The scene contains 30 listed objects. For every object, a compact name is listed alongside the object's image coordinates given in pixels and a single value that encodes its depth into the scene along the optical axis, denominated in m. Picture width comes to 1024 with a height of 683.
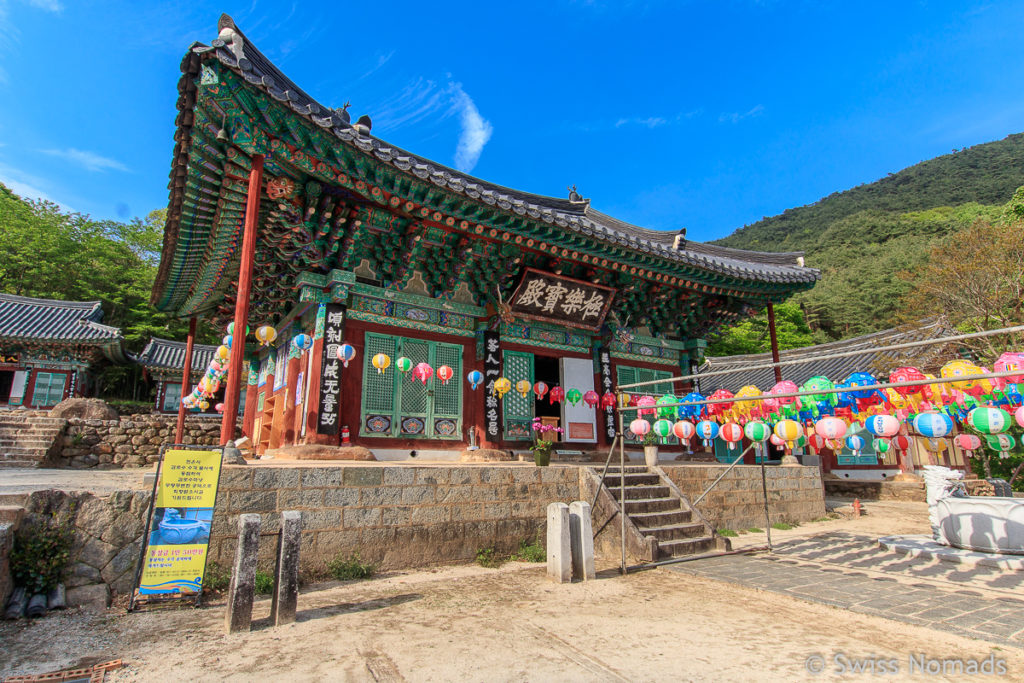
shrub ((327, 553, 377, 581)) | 6.12
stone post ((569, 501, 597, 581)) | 6.33
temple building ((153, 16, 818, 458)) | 7.18
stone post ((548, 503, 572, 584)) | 6.18
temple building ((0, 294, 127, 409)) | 20.70
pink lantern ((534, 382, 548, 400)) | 11.25
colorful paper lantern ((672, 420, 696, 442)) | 8.12
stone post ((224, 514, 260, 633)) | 4.30
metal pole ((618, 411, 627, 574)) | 6.71
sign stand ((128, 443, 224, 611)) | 4.70
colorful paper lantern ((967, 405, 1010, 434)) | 5.16
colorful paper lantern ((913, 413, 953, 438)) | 5.56
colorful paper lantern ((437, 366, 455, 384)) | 9.95
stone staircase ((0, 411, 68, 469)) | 14.76
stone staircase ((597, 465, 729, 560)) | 7.58
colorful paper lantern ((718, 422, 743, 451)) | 8.12
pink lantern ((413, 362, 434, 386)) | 9.45
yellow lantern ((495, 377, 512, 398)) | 10.49
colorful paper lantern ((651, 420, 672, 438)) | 8.76
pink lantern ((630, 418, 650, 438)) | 8.48
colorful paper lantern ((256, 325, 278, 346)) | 7.79
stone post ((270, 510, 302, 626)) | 4.51
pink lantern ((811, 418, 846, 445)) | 6.30
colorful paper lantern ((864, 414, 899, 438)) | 6.15
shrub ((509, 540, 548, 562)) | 7.36
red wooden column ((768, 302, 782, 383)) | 13.19
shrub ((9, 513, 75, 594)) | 4.58
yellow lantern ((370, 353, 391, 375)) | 9.05
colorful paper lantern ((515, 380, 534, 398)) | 11.16
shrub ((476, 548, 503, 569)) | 6.99
